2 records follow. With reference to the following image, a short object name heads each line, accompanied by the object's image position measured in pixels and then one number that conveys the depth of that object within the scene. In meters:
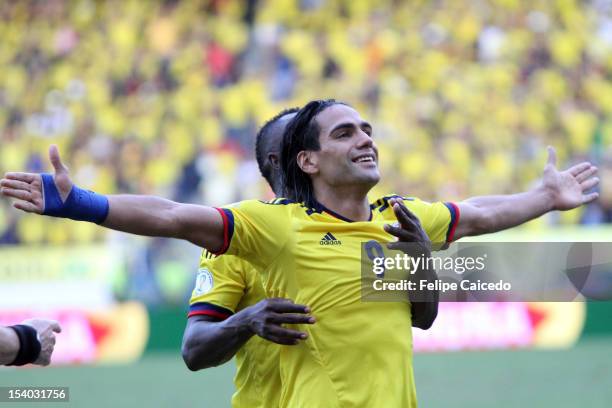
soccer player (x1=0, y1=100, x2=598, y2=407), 8.14
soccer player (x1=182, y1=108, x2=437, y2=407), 8.99
